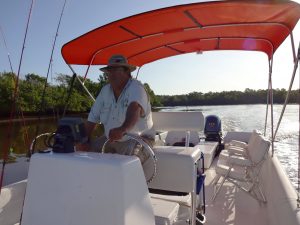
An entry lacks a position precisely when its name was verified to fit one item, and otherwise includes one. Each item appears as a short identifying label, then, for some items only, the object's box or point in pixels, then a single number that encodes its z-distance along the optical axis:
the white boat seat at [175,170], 1.60
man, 1.65
